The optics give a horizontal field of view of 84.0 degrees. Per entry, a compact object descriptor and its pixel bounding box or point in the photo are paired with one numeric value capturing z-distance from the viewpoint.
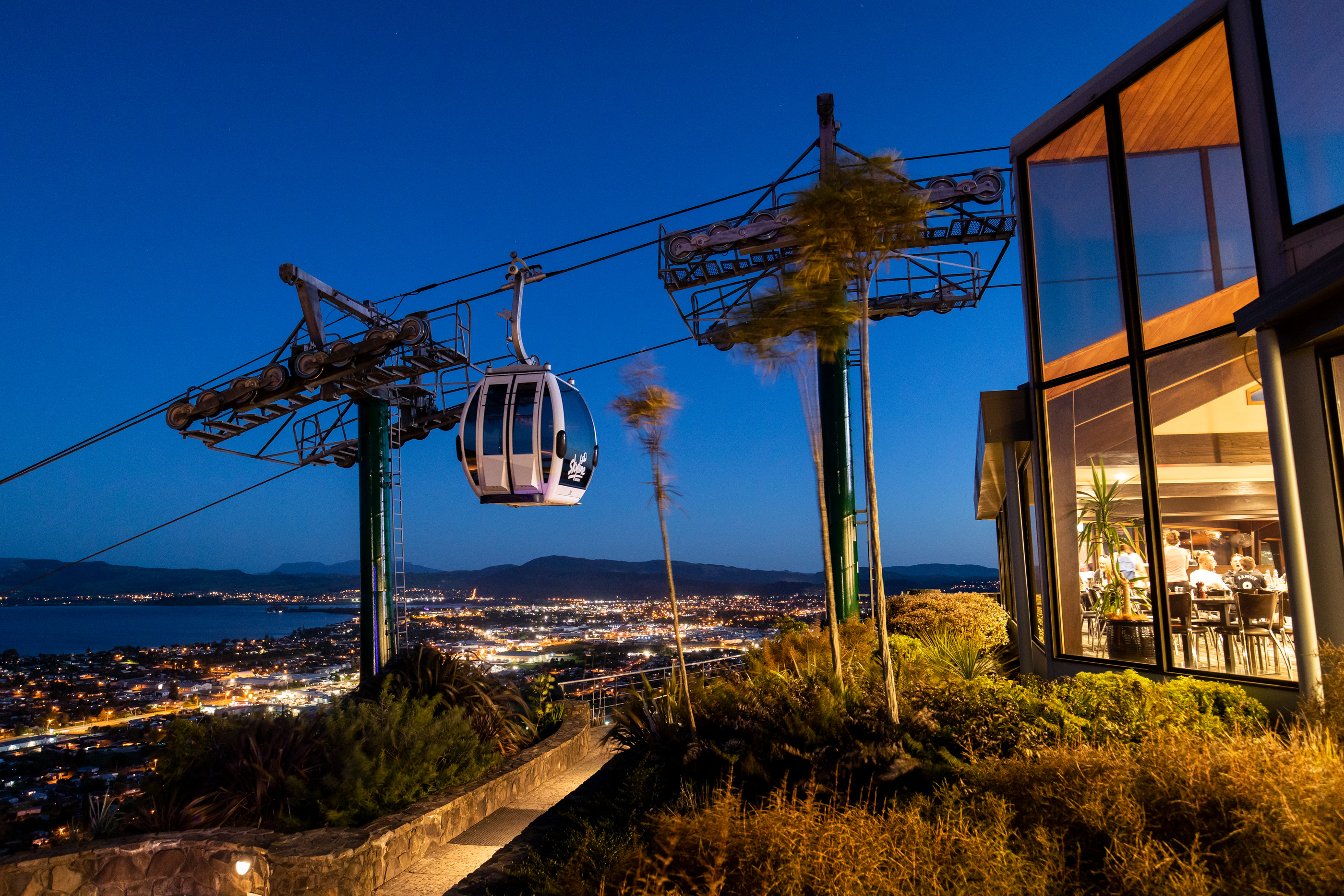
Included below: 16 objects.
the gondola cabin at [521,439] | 8.16
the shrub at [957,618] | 11.92
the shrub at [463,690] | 8.55
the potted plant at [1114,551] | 7.38
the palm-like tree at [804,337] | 6.82
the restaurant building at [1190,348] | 5.78
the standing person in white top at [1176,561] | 7.17
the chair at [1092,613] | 7.82
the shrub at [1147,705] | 4.89
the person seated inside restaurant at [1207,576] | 7.09
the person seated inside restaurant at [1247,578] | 6.73
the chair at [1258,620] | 6.56
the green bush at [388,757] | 6.20
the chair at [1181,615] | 7.02
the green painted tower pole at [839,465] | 12.15
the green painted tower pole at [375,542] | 12.90
